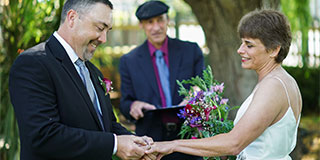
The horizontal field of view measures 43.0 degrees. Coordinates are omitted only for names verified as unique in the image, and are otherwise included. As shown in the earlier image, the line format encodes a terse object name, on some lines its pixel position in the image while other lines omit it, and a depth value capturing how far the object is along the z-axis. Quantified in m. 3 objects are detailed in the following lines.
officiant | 3.93
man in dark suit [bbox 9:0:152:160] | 2.21
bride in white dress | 2.48
